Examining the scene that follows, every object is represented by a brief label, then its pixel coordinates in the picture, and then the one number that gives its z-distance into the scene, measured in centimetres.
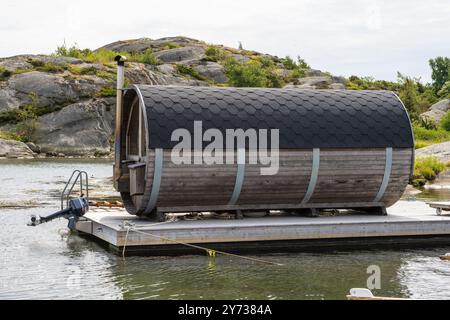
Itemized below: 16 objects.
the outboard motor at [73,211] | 1820
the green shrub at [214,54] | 10231
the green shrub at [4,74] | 7251
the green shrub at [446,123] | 6109
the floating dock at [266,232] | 1642
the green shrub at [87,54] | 8706
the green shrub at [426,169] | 3522
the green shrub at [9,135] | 6619
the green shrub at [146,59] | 9394
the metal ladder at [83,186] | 2863
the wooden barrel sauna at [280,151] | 1730
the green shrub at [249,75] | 8594
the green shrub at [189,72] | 8908
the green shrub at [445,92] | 9438
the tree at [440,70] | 11750
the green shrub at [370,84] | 10161
